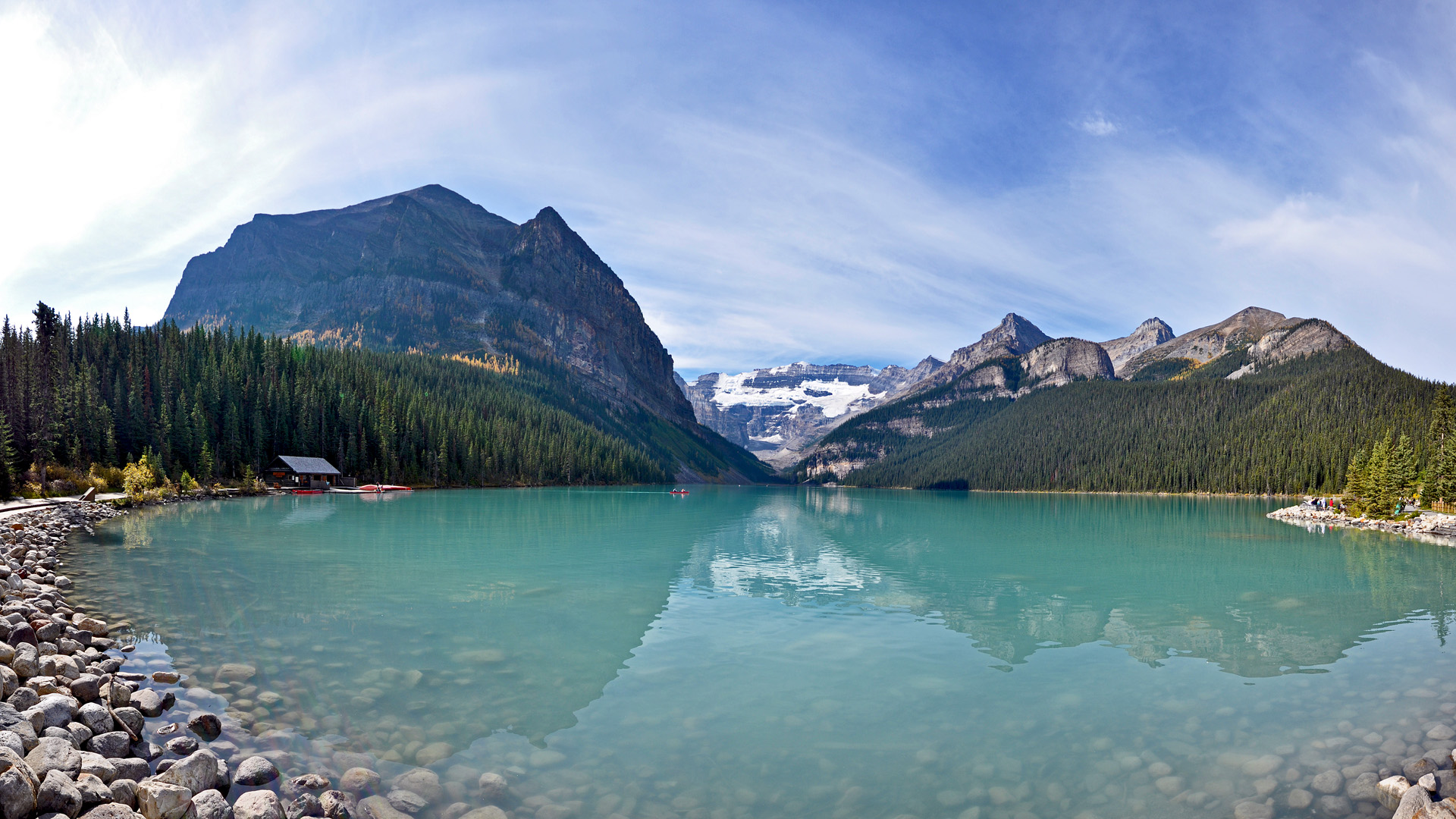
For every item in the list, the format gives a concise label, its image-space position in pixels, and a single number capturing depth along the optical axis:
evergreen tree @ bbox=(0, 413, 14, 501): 47.00
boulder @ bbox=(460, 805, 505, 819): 9.03
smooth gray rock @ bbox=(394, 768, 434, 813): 9.55
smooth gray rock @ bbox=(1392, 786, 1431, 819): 9.14
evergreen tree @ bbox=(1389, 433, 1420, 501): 69.69
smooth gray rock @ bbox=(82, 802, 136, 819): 7.35
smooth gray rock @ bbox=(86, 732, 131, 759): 9.69
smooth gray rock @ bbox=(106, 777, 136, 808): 8.14
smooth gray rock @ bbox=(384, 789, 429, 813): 9.14
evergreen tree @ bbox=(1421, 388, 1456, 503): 64.04
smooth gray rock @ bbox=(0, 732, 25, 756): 8.18
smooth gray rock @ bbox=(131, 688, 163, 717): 11.95
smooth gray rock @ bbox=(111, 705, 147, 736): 10.78
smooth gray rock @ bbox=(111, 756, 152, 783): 8.95
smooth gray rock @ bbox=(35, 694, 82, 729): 9.84
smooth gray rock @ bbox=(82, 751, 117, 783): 8.50
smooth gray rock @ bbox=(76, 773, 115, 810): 7.90
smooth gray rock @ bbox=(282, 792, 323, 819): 8.58
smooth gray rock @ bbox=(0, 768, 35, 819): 7.12
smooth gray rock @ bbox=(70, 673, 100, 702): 11.52
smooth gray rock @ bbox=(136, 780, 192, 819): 7.99
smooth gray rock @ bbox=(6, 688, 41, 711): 10.00
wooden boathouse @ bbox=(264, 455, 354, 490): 102.69
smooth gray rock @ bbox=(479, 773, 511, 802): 9.66
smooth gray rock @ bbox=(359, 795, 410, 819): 8.91
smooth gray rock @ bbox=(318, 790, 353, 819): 8.62
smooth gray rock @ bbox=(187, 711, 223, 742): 11.23
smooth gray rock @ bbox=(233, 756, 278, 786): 9.48
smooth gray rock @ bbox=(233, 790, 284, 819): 8.08
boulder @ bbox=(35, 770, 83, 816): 7.46
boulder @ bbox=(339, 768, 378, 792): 9.60
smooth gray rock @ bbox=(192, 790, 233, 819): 7.96
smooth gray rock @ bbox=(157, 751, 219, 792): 8.64
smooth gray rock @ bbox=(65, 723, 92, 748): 9.60
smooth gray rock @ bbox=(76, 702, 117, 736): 10.16
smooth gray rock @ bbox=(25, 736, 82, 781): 8.21
